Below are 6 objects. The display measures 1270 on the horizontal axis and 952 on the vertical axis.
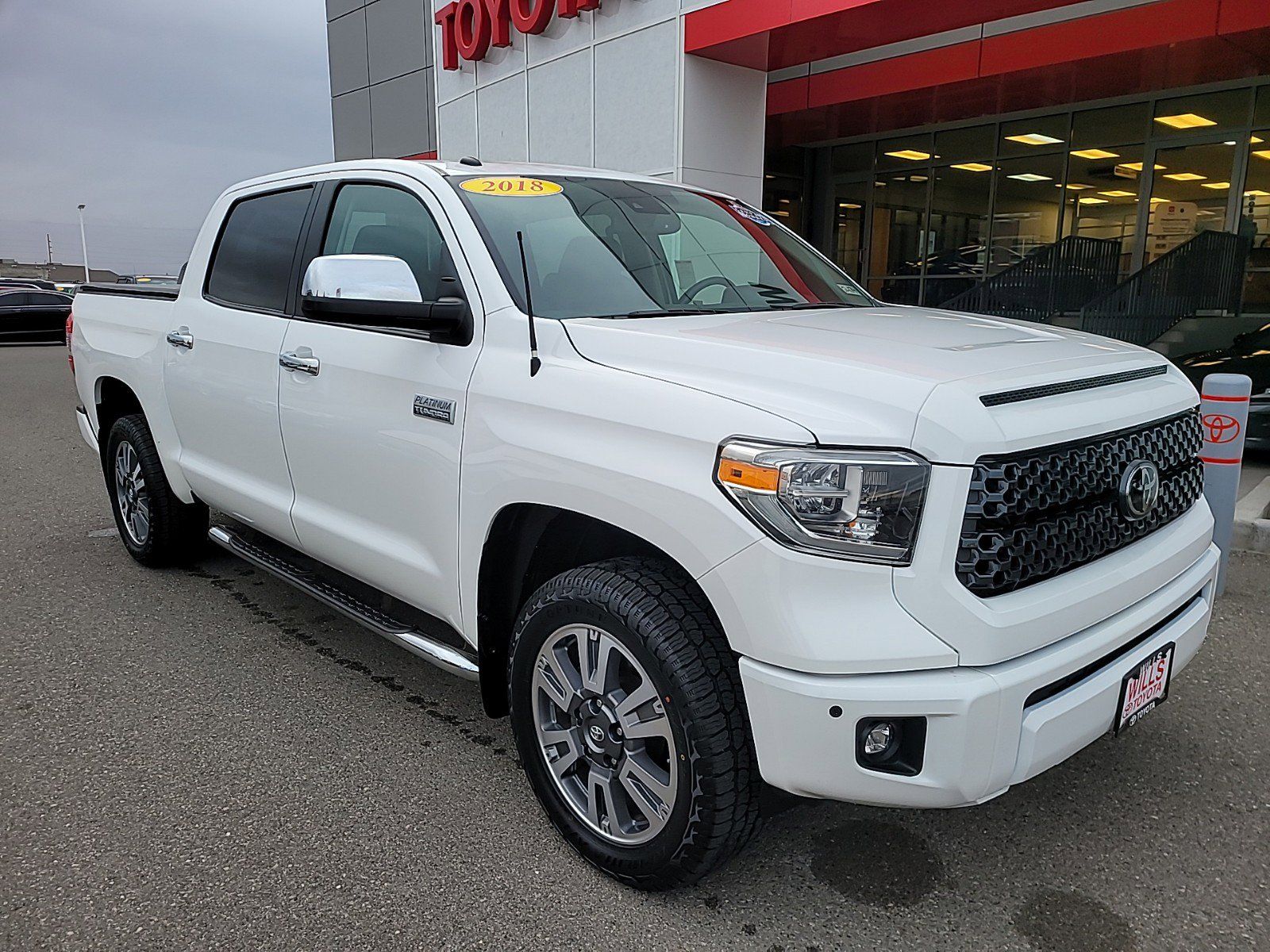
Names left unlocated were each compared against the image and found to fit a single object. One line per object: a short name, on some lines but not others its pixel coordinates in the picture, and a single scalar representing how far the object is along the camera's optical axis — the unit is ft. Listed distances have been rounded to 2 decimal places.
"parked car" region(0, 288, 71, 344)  77.20
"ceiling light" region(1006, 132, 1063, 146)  52.34
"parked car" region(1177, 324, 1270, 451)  25.55
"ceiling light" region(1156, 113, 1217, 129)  46.65
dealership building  35.17
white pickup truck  6.63
